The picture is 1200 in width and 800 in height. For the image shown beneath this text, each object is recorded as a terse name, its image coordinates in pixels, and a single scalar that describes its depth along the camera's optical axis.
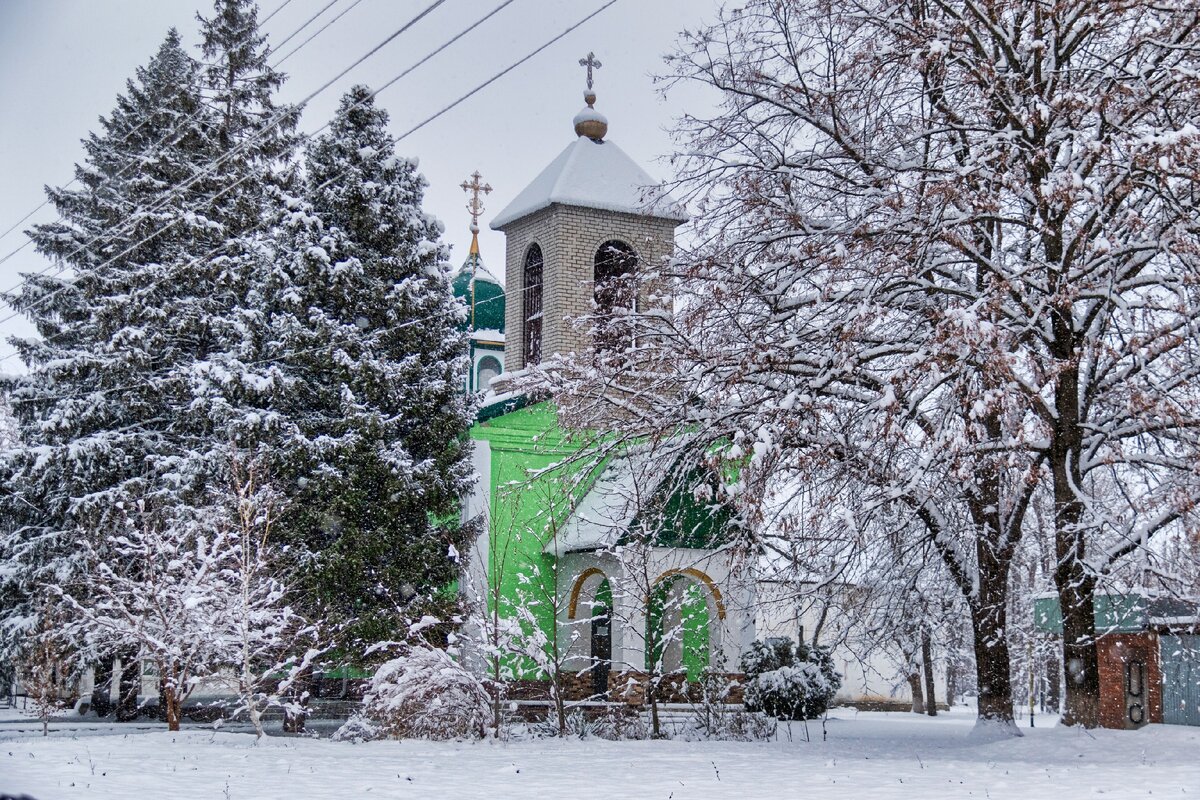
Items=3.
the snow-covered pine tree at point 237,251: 21.03
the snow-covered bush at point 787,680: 22.75
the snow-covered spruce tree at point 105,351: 23.31
